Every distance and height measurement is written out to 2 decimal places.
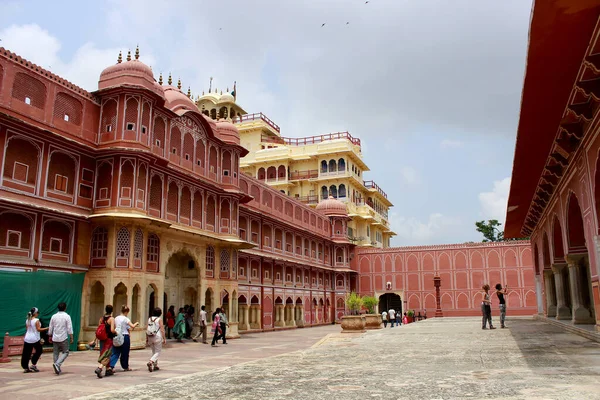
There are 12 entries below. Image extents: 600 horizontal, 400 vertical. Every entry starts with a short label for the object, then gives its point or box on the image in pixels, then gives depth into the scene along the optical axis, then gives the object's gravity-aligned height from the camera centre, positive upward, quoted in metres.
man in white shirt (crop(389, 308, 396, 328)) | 30.26 -0.89
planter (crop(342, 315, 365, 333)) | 20.61 -0.91
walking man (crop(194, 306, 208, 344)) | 19.63 -0.85
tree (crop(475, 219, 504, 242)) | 65.25 +8.59
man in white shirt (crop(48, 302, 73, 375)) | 10.36 -0.63
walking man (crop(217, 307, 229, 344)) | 18.66 -0.77
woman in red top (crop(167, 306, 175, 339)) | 21.39 -0.75
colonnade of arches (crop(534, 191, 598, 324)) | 15.68 +1.24
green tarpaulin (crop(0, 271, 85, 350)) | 14.55 +0.18
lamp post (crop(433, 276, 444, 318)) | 37.69 +0.21
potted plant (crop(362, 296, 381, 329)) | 23.98 -0.92
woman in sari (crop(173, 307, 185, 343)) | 20.53 -1.00
